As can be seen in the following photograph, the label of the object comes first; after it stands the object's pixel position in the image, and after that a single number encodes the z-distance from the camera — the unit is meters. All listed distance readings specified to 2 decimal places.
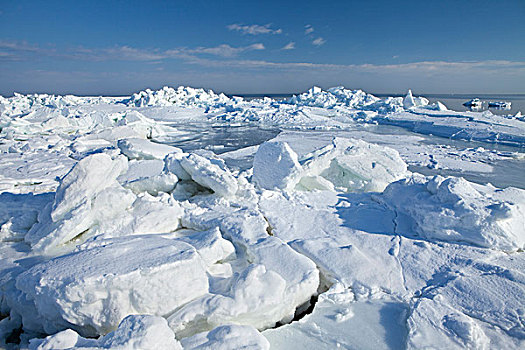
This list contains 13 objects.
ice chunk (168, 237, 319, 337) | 1.82
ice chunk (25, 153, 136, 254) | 2.68
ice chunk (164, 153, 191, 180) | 4.15
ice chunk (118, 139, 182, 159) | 6.60
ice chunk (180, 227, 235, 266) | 2.42
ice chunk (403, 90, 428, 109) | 22.13
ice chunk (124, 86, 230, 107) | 24.70
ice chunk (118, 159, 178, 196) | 3.93
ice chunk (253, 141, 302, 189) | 4.24
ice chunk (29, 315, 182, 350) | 1.47
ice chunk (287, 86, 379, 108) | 24.68
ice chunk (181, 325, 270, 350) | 1.60
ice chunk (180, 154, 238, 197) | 3.74
